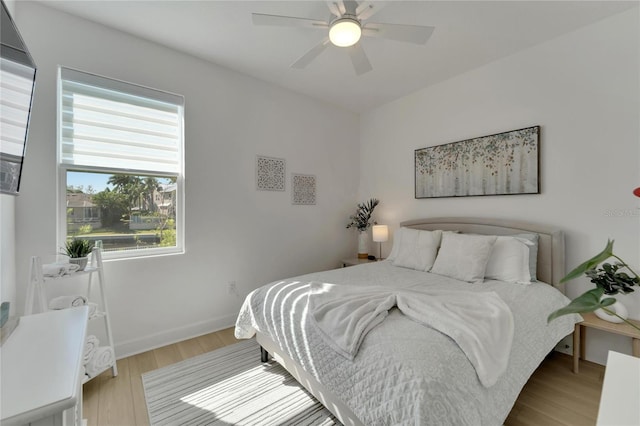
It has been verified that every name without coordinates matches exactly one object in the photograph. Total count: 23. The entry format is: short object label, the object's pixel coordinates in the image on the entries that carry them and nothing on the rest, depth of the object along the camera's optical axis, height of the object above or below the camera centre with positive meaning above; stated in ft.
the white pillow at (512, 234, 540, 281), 7.63 -1.30
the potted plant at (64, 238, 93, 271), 6.30 -0.97
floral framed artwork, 8.41 +1.54
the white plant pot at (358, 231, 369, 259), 12.76 -1.65
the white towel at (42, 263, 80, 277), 5.87 -1.28
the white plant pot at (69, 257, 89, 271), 6.24 -1.16
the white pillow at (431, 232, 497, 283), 7.69 -1.40
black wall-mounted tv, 3.63 +1.62
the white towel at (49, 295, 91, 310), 6.17 -2.10
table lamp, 11.83 -1.00
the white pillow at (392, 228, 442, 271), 9.02 -1.37
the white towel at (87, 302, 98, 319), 6.48 -2.36
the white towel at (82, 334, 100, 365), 6.20 -3.20
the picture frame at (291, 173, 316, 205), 11.50 +0.92
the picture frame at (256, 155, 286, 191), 10.45 +1.48
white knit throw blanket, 4.37 -1.97
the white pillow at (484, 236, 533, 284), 7.47 -1.45
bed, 3.75 -2.36
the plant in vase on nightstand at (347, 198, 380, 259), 12.79 -0.61
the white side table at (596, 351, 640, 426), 2.38 -1.81
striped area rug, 5.44 -4.16
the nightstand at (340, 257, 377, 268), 11.89 -2.29
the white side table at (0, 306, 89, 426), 2.12 -1.51
